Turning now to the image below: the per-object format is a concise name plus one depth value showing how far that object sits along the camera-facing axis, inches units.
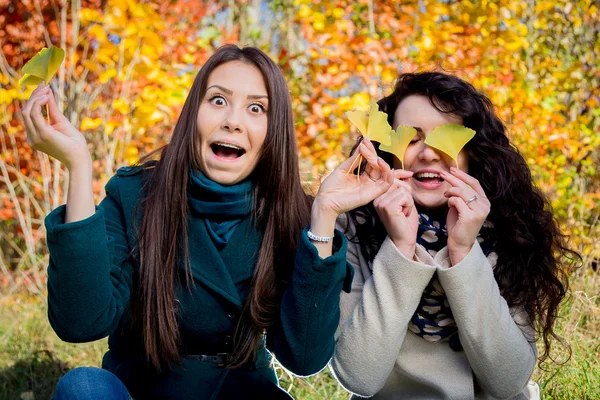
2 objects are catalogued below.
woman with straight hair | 68.6
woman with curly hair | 71.3
